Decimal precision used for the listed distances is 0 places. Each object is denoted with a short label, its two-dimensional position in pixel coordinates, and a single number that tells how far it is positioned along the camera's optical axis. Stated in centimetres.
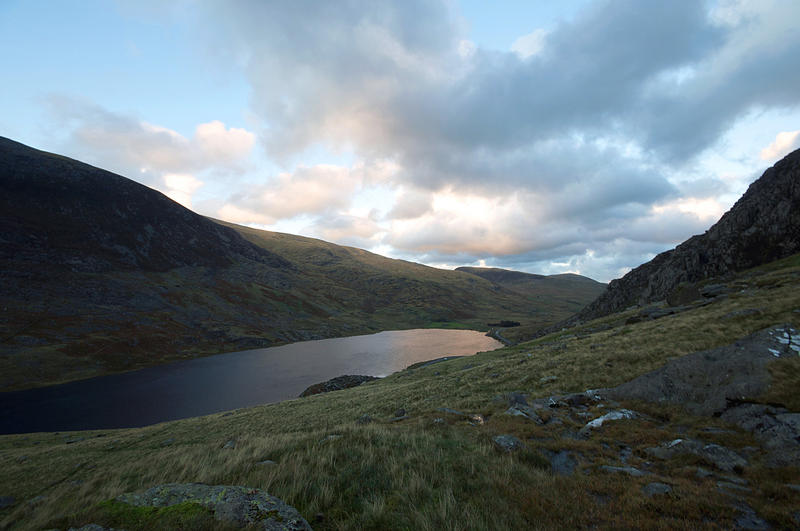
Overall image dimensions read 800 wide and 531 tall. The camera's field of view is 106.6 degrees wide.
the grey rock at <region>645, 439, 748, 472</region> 725
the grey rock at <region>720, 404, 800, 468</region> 720
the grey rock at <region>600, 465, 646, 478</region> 702
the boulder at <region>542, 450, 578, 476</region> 772
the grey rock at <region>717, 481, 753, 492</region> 603
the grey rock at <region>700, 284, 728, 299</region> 3210
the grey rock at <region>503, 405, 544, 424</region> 1210
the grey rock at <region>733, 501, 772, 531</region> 482
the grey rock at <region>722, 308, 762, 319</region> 1811
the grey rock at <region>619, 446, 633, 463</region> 824
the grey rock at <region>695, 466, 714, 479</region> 684
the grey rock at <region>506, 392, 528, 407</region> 1451
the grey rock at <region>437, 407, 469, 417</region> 1414
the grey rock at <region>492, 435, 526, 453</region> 893
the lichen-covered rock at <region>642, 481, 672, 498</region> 592
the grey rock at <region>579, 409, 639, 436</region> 1070
